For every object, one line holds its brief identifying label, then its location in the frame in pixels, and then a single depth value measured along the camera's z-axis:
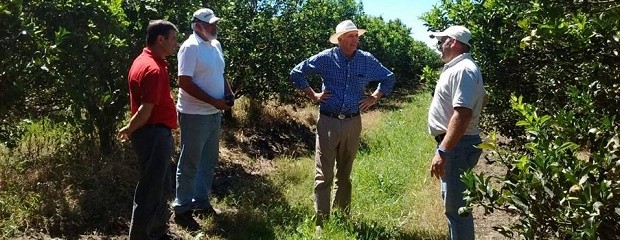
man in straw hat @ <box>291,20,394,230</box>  4.84
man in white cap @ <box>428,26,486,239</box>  3.49
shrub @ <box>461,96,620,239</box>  1.82
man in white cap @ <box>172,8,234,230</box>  4.62
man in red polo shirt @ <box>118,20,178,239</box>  3.90
